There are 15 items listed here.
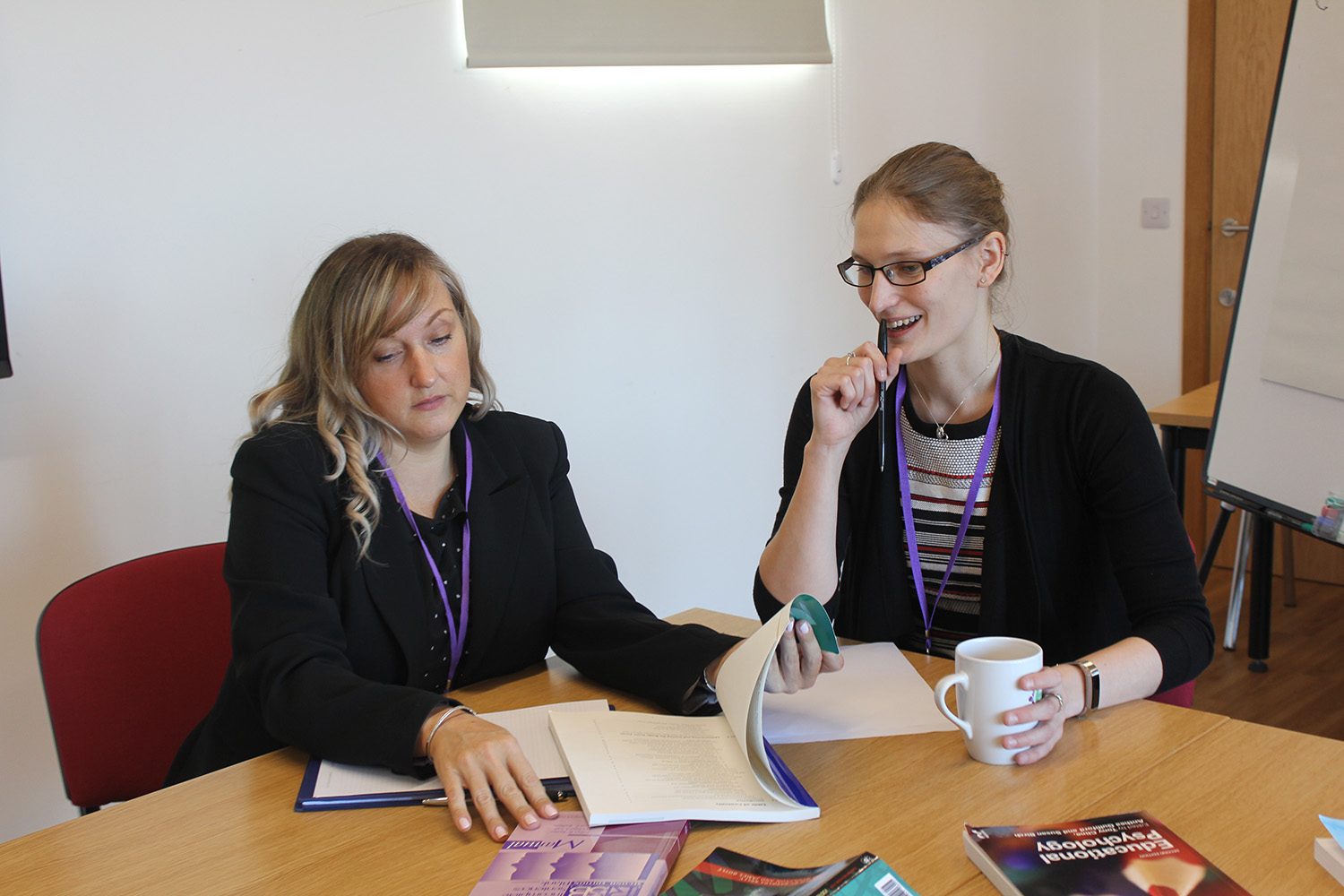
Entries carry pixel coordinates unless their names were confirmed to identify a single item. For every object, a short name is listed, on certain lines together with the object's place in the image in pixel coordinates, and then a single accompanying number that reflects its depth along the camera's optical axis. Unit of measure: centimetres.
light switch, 410
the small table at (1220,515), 297
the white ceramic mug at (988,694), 105
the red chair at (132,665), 157
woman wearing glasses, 149
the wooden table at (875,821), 93
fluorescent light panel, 259
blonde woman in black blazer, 135
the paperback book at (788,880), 87
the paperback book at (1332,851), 85
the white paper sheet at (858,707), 119
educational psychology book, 83
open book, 100
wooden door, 380
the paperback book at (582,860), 90
